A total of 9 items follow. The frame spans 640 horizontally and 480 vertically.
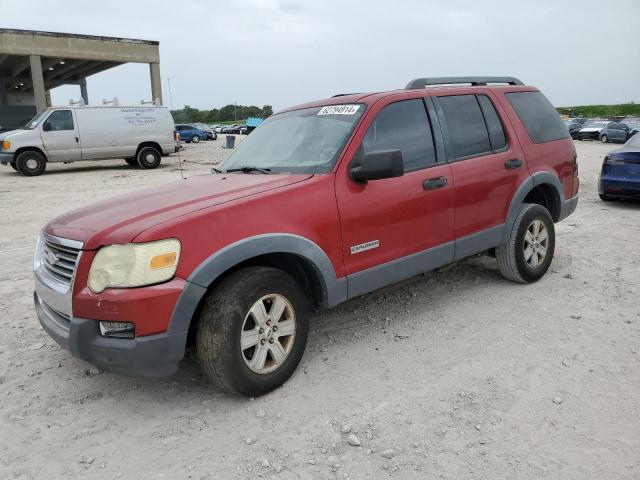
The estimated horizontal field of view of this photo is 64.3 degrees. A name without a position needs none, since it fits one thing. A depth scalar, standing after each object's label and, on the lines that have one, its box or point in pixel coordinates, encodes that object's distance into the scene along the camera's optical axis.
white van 15.51
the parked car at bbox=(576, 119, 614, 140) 31.34
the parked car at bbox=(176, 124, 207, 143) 38.94
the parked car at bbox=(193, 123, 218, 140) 43.04
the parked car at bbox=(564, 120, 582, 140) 32.36
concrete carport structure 24.73
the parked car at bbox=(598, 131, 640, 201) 8.21
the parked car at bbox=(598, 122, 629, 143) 28.84
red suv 2.62
